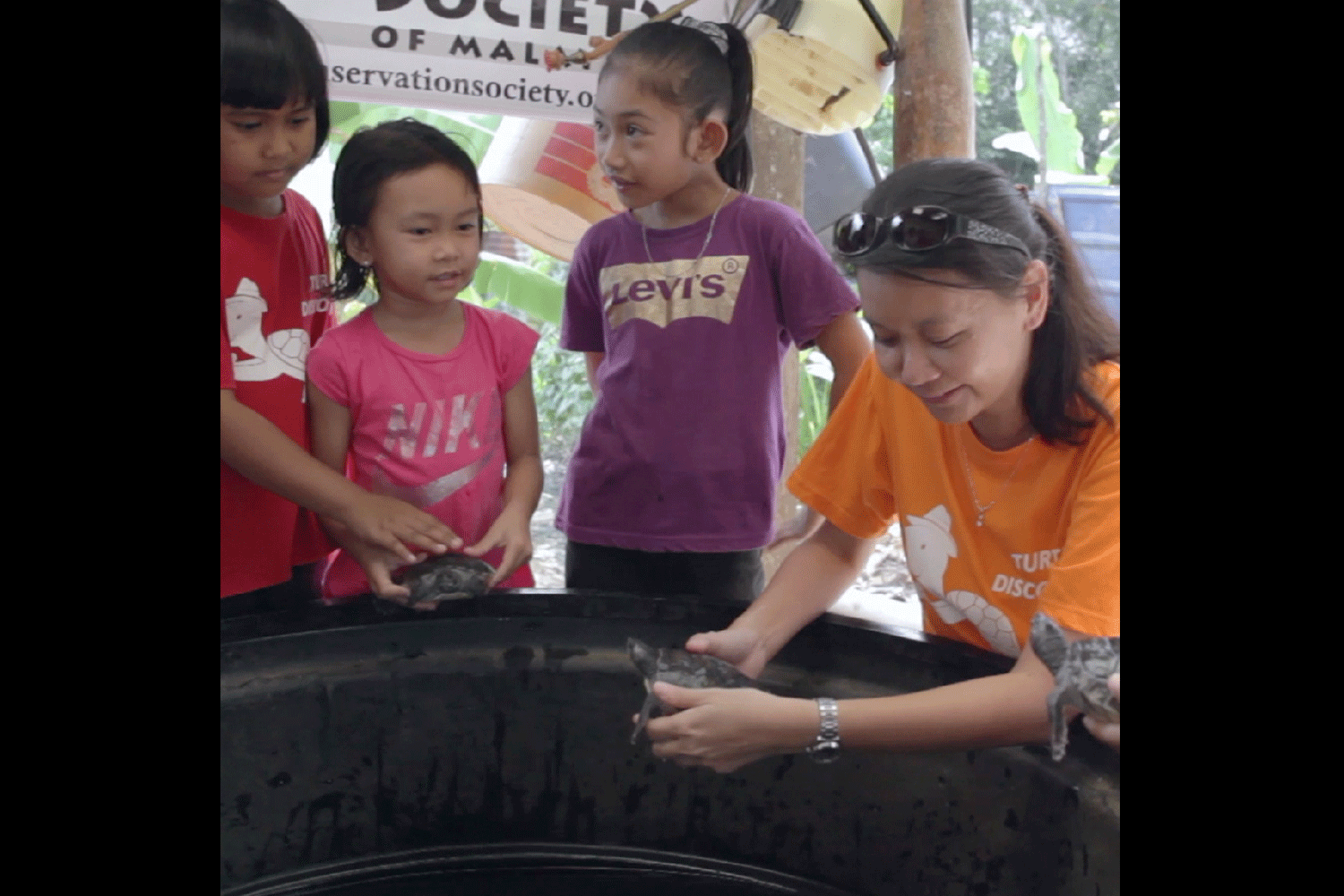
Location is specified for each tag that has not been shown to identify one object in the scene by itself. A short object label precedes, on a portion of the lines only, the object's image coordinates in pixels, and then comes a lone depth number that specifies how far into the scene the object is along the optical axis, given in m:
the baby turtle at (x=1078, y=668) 0.87
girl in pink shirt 1.26
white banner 1.56
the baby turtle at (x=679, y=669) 1.06
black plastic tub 1.16
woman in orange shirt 0.91
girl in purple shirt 1.32
